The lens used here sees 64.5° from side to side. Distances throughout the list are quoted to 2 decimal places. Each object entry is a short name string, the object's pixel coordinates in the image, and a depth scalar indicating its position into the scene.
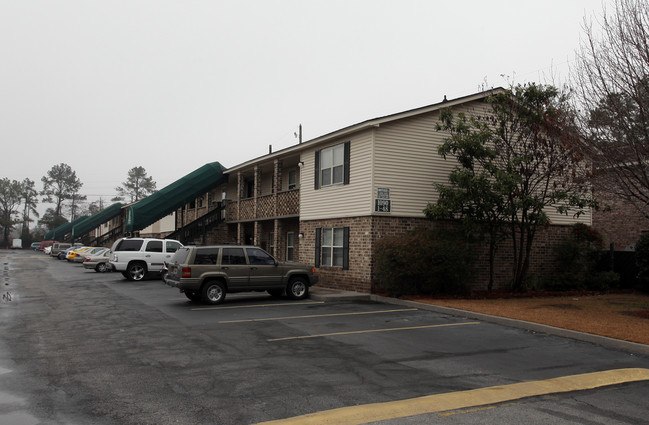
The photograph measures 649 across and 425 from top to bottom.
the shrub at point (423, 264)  15.17
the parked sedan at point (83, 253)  33.19
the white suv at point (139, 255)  22.69
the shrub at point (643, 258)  18.28
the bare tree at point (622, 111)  11.35
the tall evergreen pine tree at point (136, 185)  118.69
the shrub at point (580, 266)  18.70
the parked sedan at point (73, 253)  42.91
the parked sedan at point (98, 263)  29.89
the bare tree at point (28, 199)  118.81
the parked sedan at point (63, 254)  49.39
